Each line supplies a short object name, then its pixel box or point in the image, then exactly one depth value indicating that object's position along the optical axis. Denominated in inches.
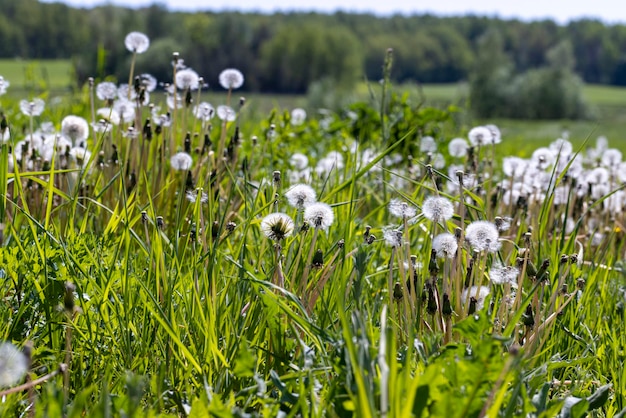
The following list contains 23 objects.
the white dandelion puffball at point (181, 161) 190.9
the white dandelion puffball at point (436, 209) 131.6
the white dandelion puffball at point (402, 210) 128.6
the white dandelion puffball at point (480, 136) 213.8
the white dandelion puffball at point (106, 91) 217.9
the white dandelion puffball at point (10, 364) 84.0
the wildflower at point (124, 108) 225.7
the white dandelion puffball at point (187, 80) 225.3
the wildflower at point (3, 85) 181.9
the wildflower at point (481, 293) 150.7
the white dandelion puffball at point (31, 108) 201.7
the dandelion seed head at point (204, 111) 220.3
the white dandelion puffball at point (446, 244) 129.9
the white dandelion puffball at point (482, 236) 128.3
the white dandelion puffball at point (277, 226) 128.7
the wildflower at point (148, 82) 230.2
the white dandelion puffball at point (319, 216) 132.0
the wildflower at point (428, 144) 248.1
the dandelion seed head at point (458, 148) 245.3
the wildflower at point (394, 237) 124.0
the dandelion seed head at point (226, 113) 224.2
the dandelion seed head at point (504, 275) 129.1
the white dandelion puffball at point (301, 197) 143.8
